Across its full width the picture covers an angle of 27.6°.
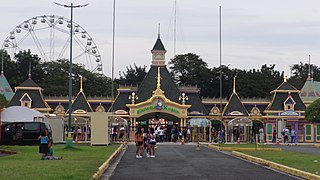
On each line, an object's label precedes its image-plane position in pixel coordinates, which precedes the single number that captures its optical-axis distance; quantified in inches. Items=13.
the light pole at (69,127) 1640.3
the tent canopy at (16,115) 1950.1
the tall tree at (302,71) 5738.2
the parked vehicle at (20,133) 1839.3
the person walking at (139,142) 1414.5
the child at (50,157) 1131.4
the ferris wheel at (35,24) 4067.4
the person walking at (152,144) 1429.6
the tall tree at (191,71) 4630.9
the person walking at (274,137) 2746.1
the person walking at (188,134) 2721.5
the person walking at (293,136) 2636.6
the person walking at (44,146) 1173.0
